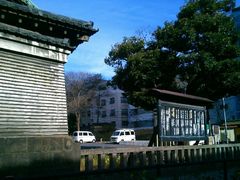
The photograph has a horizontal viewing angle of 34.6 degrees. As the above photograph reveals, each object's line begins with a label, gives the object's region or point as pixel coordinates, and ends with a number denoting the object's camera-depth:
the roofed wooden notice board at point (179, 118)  13.05
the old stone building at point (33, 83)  8.65
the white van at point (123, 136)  51.13
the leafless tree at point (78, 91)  63.69
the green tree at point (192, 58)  22.27
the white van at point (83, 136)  52.88
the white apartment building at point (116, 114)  77.21
